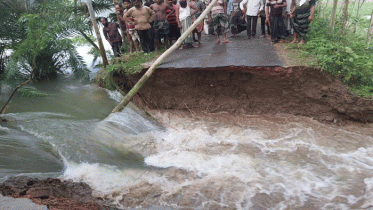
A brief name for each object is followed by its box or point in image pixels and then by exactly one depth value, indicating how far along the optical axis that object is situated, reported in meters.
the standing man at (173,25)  7.73
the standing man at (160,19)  7.49
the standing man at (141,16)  7.27
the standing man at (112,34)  8.55
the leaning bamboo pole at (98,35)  7.09
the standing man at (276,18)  6.70
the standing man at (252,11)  7.68
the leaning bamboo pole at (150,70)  6.00
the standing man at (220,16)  7.27
